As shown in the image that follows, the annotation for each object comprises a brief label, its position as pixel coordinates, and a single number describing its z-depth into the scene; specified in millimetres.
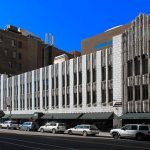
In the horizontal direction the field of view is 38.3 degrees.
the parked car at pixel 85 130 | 23964
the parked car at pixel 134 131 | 20458
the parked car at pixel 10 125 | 34217
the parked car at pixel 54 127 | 27368
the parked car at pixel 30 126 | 31019
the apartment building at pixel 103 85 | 24924
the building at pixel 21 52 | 52925
